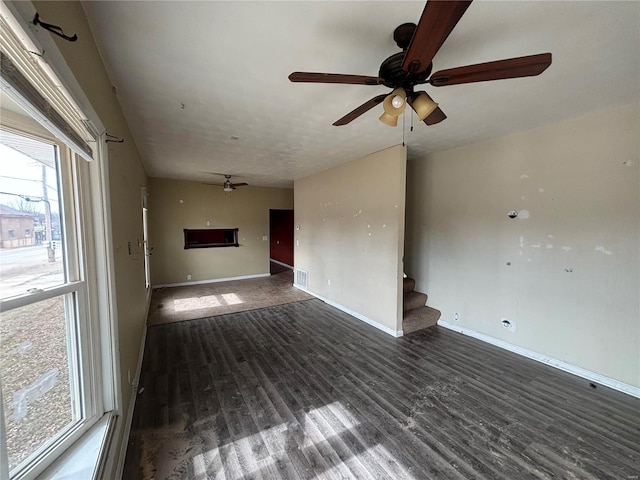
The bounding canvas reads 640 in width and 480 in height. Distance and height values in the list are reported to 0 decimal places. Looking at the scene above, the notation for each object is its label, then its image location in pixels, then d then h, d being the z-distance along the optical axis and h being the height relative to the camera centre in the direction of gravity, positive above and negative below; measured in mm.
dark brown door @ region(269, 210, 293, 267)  8945 -326
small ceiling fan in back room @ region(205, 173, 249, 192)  5570 +974
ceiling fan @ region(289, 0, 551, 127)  990 +817
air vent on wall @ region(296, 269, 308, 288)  5797 -1191
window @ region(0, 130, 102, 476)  874 -348
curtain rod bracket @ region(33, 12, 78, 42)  773 +652
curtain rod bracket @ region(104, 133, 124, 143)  1582 +641
